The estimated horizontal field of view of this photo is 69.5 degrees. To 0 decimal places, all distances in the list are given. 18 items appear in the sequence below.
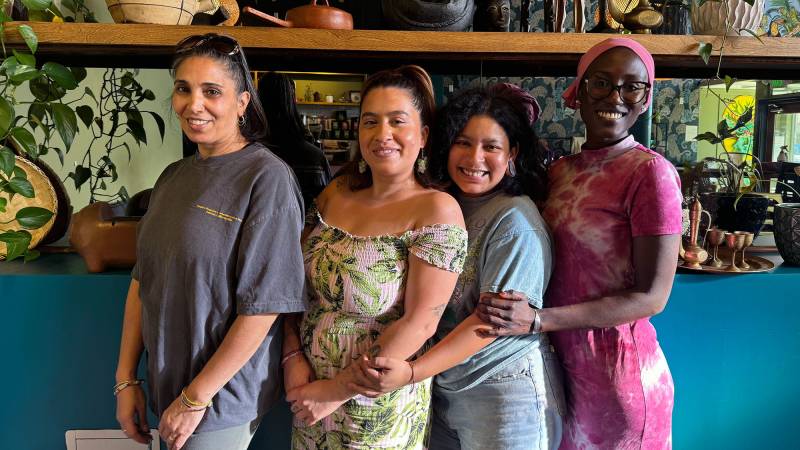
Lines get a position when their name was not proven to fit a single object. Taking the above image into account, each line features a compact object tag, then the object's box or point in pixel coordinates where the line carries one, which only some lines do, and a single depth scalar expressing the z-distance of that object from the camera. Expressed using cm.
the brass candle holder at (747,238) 165
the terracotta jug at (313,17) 158
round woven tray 176
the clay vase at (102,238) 162
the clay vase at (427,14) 160
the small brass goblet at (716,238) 168
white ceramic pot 162
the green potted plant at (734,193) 181
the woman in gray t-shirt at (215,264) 119
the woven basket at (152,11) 155
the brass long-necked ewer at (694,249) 169
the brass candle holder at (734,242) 165
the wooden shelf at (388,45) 154
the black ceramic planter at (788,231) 174
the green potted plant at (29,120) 146
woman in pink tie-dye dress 126
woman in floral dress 122
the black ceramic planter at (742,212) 181
